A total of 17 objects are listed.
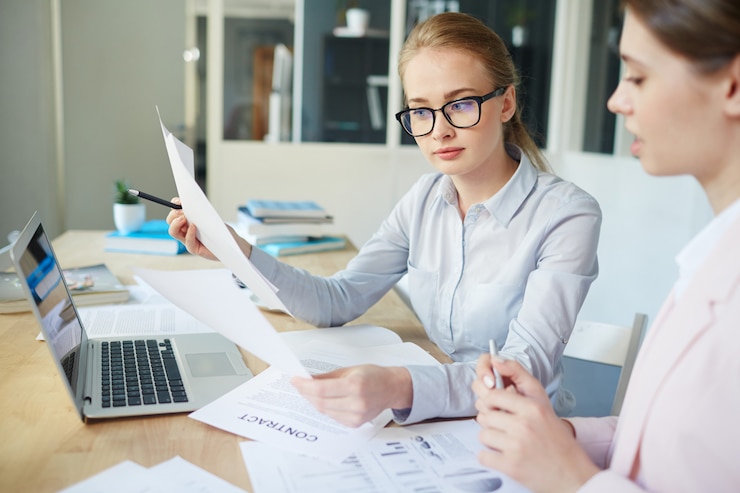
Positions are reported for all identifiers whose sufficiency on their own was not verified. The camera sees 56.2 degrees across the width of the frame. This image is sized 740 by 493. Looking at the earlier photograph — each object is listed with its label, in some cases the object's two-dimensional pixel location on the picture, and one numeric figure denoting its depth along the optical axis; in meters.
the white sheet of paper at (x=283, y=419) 0.87
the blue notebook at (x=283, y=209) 2.29
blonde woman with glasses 1.21
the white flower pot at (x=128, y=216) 2.28
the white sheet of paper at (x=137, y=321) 1.31
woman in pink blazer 0.65
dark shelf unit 4.00
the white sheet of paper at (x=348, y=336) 1.29
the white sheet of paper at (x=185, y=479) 0.76
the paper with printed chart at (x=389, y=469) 0.77
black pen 1.22
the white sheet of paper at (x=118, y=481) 0.75
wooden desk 0.79
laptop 0.92
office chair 1.33
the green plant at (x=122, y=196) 2.33
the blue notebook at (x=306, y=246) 2.24
